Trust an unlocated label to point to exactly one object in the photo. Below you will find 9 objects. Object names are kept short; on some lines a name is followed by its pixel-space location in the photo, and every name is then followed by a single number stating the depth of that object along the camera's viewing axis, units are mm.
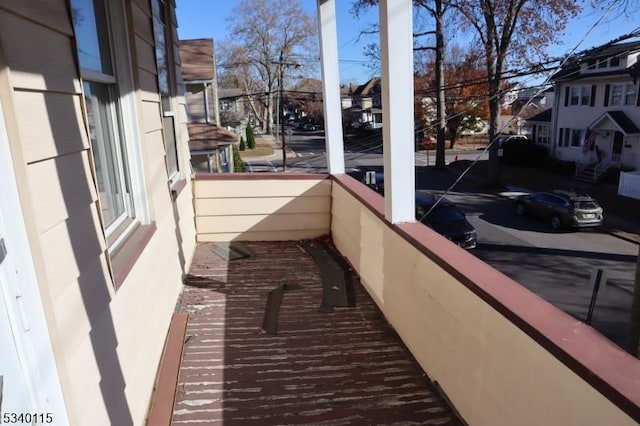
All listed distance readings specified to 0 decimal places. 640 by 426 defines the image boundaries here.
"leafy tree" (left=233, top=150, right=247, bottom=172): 19953
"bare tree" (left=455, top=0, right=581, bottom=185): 17391
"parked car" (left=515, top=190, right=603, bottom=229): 12242
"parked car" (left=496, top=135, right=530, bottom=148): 24078
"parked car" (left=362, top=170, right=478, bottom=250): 9500
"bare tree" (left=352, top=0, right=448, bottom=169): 17984
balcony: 1271
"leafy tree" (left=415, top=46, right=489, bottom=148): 22516
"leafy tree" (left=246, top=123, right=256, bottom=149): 32062
